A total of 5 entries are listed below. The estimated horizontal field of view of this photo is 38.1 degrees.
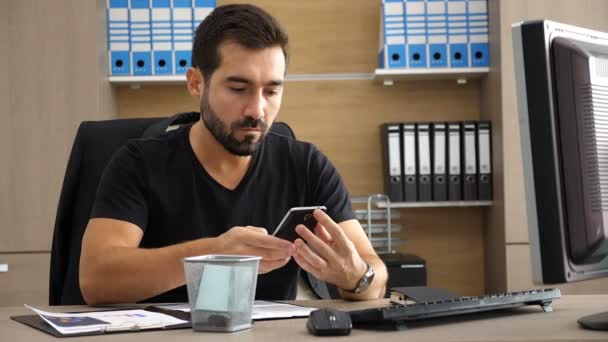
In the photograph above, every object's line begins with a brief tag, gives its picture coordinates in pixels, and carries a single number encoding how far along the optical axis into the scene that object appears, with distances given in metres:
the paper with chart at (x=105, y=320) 1.27
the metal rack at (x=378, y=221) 3.69
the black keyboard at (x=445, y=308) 1.23
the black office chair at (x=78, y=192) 1.97
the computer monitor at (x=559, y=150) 1.16
